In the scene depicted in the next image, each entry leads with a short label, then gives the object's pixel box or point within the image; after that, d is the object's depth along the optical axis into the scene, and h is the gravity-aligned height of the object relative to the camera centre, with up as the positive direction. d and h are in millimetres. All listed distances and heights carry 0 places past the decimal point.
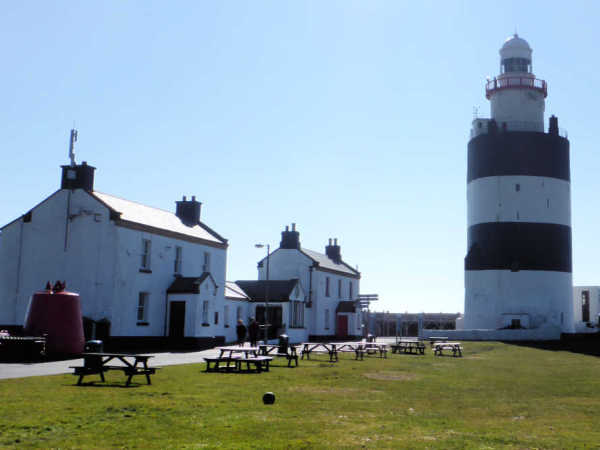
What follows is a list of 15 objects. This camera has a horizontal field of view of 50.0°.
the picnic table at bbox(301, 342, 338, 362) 28797 -1925
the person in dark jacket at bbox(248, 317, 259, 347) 34481 -1140
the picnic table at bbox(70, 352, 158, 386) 16859 -1615
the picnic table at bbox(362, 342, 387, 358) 32406 -1860
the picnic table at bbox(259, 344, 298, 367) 25391 -1743
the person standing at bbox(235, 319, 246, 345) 35531 -1086
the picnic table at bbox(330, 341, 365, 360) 30323 -1661
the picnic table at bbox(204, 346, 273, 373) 21805 -1864
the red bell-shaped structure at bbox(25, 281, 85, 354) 26234 -601
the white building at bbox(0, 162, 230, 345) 32469 +2118
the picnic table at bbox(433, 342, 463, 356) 33656 -1715
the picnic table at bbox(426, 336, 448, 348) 45416 -1720
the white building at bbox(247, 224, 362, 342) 53344 +2142
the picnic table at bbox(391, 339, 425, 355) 36406 -1895
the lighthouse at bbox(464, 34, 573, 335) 51469 +8256
